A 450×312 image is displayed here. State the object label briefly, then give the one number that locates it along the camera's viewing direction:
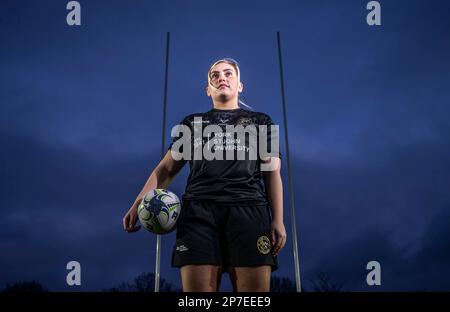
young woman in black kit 2.84
